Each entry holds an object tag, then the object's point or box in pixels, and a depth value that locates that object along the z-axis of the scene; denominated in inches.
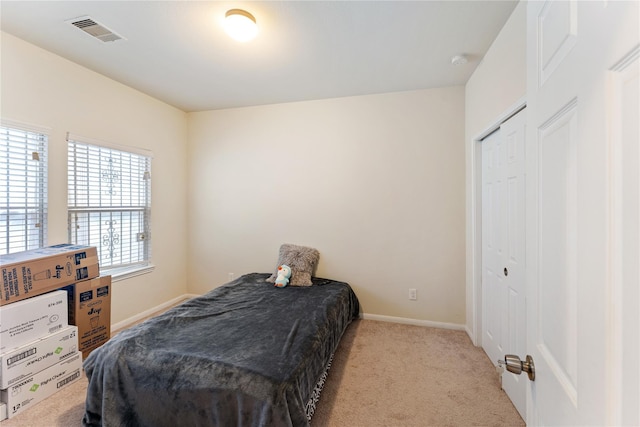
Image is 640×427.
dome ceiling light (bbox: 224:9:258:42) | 73.0
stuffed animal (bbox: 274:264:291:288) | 122.6
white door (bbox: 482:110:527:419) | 72.4
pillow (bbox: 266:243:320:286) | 125.6
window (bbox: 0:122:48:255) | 86.7
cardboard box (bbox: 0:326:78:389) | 69.3
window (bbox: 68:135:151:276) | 107.4
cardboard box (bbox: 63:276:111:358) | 90.1
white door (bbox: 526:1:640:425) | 17.6
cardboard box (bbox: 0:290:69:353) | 70.4
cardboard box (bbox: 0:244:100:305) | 73.1
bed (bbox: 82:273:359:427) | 56.4
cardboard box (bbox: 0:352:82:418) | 69.9
